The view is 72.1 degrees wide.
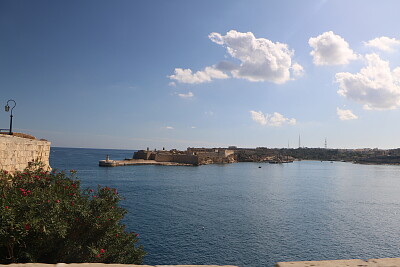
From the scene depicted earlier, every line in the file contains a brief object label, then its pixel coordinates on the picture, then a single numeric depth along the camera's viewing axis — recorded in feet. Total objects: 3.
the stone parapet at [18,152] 32.42
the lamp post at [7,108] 51.52
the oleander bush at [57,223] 17.92
